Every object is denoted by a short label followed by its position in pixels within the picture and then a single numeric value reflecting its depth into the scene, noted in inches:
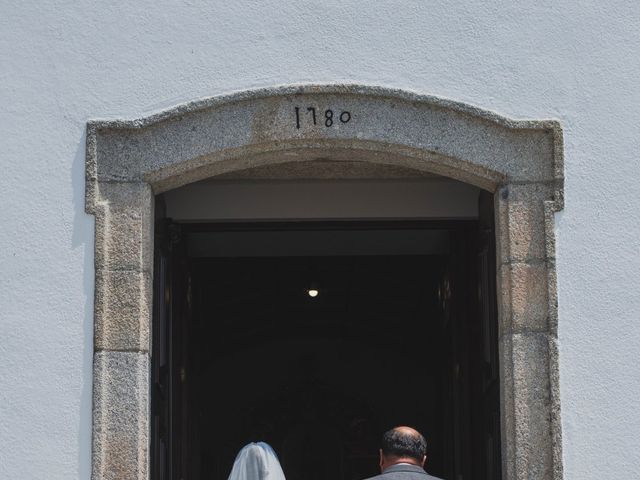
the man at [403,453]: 384.8
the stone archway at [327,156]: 424.5
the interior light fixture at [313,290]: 791.4
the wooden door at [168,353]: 486.6
